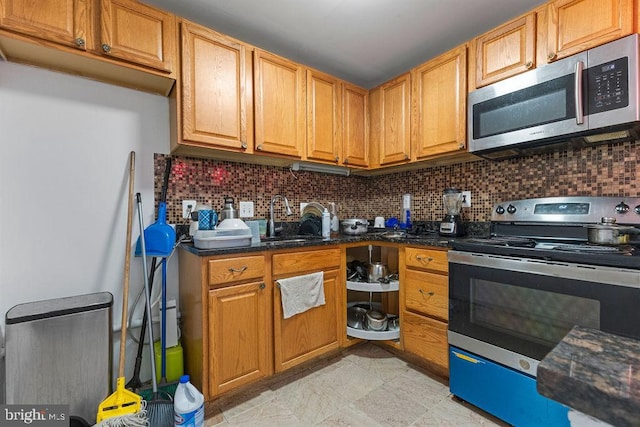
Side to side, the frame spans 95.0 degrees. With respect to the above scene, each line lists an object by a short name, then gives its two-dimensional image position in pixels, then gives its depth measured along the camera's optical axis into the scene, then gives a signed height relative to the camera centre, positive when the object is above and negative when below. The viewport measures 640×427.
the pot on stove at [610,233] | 1.38 -0.12
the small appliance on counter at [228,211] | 1.83 +0.00
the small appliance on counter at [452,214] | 2.06 -0.04
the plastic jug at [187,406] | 1.31 -0.88
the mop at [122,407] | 1.22 -0.86
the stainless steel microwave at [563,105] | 1.32 +0.53
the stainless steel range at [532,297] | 1.15 -0.40
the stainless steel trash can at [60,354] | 1.26 -0.64
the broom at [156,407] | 1.34 -0.92
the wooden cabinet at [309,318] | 1.74 -0.69
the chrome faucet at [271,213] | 2.25 -0.02
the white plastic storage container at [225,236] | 1.56 -0.14
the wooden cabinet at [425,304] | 1.71 -0.59
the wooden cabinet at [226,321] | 1.50 -0.60
